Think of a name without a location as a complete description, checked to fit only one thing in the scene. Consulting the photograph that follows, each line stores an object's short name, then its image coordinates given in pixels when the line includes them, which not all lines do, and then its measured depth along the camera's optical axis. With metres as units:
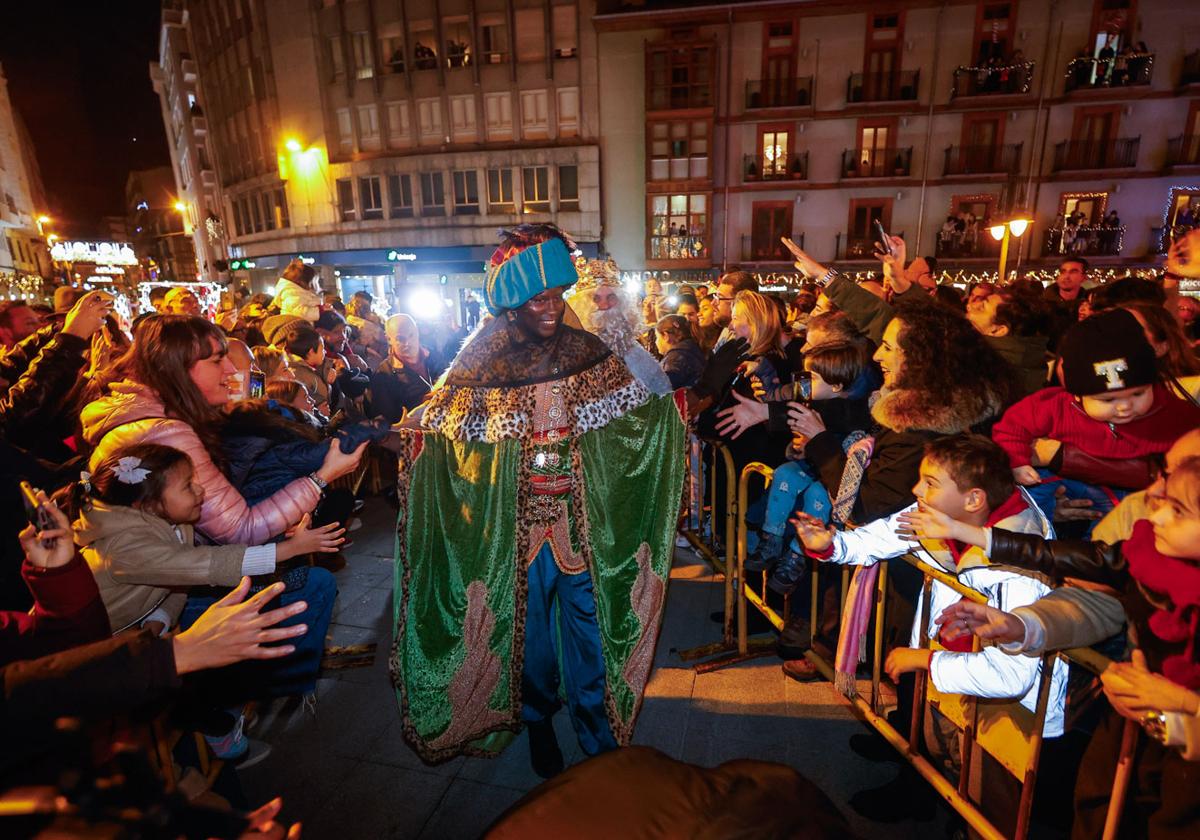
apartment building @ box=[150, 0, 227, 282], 36.22
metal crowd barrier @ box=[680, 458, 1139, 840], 1.79
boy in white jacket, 2.03
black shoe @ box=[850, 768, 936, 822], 2.61
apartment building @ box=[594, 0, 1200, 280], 21.67
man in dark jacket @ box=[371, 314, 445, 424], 5.96
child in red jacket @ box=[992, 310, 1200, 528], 2.47
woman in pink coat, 2.73
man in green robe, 2.89
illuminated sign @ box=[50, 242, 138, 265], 42.78
